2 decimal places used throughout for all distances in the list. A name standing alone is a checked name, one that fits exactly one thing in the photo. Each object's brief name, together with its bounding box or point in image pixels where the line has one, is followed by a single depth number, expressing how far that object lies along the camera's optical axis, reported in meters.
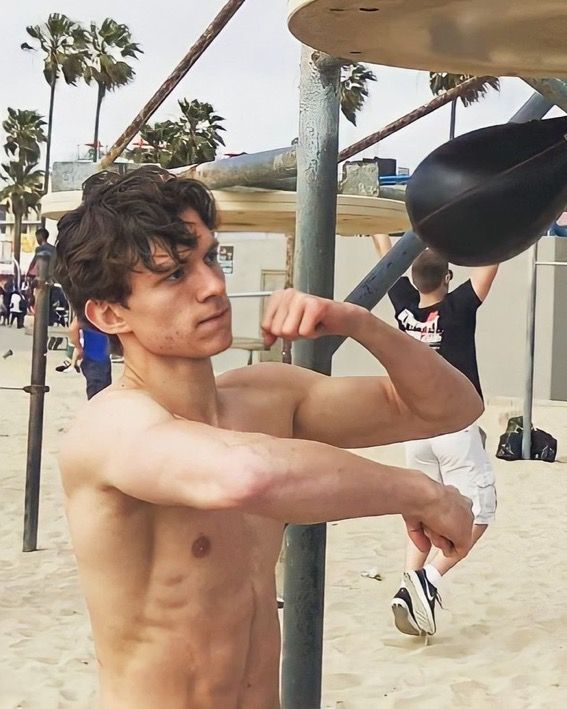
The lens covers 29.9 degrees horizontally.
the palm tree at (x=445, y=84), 23.95
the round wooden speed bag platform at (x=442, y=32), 1.36
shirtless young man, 1.49
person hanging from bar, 4.24
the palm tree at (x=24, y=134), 46.62
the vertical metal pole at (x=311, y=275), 2.07
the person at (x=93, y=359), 7.71
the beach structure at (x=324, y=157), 1.48
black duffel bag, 9.05
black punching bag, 1.80
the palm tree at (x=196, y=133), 39.31
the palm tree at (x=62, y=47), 38.38
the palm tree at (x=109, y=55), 37.78
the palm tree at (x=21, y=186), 47.28
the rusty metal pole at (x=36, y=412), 5.70
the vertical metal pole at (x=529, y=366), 9.00
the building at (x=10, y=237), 51.69
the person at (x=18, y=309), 28.98
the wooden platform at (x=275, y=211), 2.81
